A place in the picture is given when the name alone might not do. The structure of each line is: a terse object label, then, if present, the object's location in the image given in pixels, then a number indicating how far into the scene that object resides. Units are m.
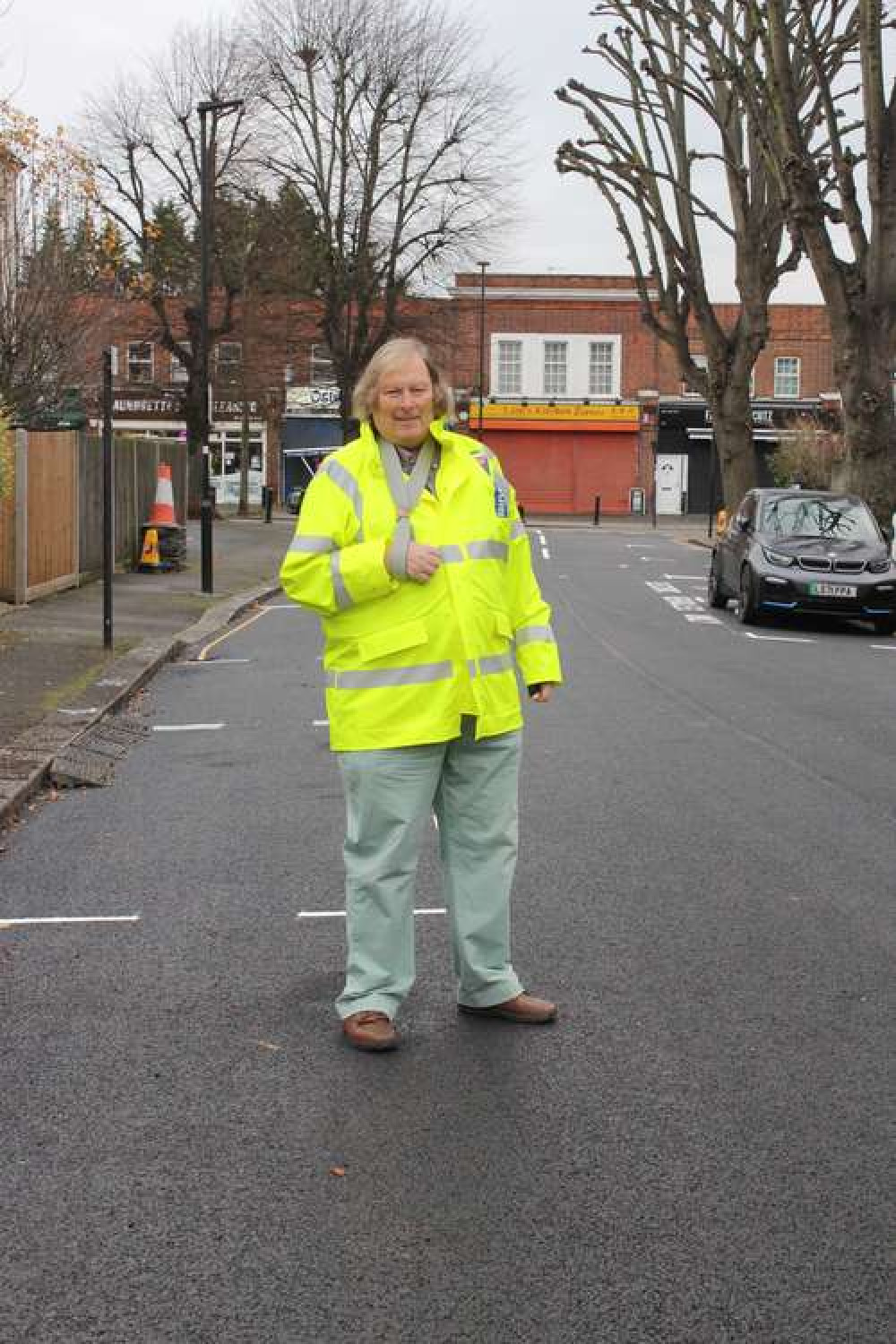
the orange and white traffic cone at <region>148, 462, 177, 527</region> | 26.33
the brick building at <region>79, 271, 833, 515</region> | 64.88
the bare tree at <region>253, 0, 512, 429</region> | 44.88
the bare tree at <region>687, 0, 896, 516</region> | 22.80
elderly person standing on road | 4.66
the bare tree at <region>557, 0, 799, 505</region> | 31.86
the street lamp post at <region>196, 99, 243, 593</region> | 22.67
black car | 19.20
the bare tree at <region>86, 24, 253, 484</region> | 47.50
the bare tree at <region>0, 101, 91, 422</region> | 20.38
